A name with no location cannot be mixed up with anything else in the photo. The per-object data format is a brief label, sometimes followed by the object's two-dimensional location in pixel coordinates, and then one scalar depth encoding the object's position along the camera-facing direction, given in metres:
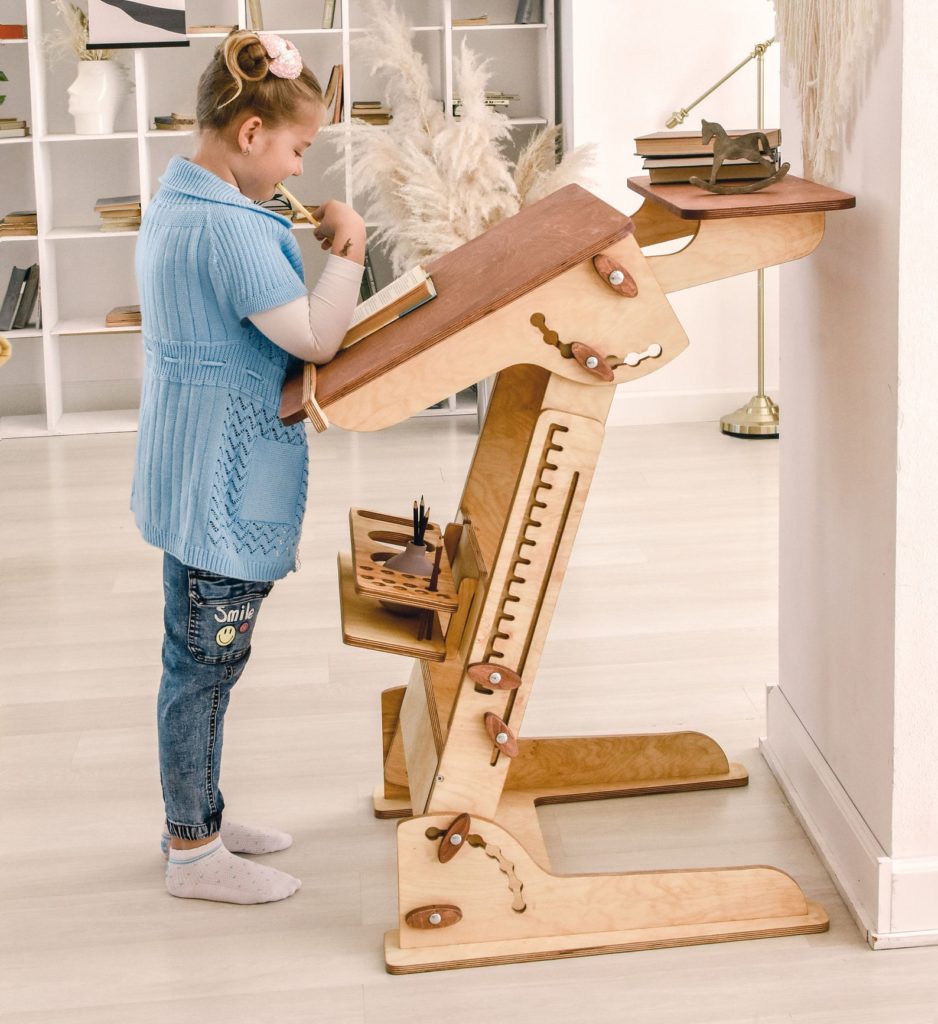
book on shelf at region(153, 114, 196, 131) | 5.43
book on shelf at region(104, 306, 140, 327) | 5.55
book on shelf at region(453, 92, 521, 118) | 5.45
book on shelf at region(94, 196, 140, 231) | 5.48
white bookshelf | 5.48
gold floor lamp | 4.98
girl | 1.85
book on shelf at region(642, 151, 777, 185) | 2.07
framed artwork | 5.23
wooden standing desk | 1.79
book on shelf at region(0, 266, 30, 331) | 5.59
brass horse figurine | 2.02
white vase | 5.38
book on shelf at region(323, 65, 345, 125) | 5.41
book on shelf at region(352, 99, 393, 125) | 5.48
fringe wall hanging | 1.91
